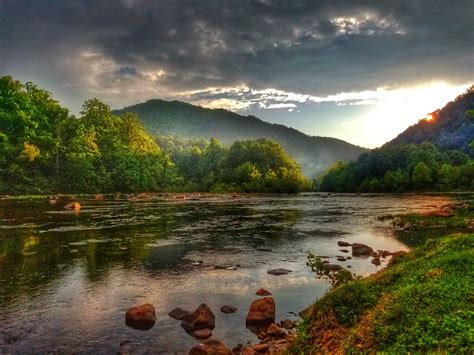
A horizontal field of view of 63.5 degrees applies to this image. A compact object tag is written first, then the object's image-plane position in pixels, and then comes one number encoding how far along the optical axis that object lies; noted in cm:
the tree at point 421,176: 11932
